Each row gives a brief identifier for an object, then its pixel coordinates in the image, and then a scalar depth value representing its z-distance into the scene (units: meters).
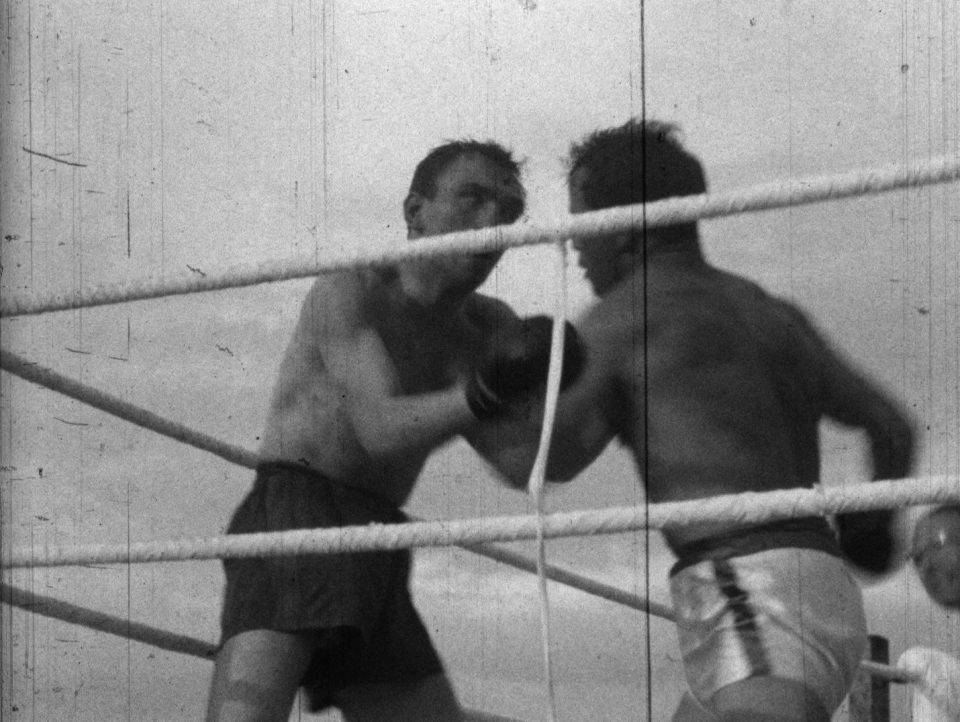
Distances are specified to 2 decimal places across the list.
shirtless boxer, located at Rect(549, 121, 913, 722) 4.06
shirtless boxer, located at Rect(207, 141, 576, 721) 4.19
